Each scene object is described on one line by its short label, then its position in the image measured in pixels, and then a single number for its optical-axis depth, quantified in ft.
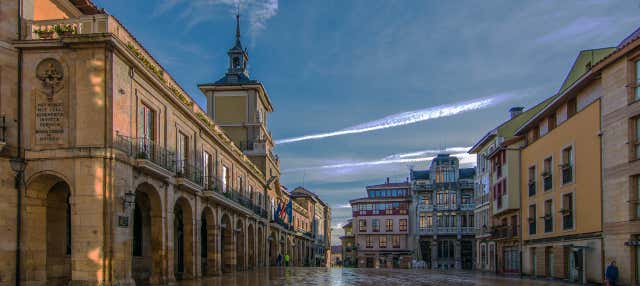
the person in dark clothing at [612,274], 77.51
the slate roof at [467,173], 292.40
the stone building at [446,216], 281.33
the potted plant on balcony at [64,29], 65.67
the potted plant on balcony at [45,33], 66.13
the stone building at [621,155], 77.97
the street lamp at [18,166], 63.62
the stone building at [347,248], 369.14
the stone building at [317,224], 314.55
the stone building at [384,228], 316.40
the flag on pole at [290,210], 217.81
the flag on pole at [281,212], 194.96
